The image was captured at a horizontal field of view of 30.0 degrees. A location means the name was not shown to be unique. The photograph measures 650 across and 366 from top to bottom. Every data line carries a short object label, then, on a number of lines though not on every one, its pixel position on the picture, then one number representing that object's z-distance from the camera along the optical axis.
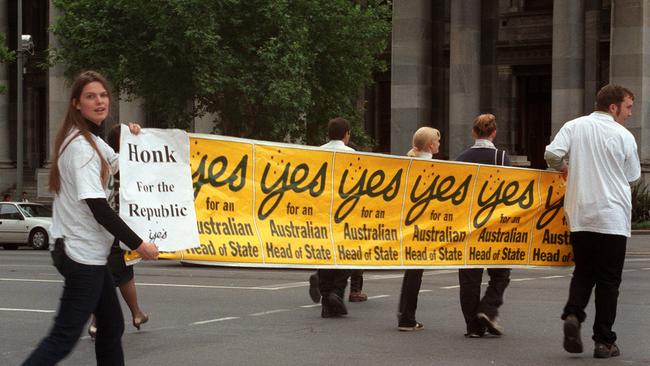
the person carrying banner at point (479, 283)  10.81
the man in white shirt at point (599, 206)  9.20
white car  34.34
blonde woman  11.41
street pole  41.66
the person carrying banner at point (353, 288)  14.01
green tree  29.45
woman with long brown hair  6.66
